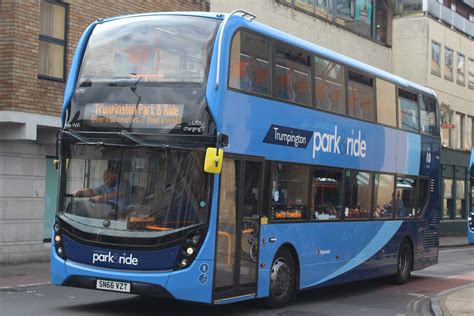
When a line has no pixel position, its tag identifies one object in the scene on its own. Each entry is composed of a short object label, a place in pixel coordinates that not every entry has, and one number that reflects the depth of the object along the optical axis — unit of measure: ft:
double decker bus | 28.60
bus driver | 29.01
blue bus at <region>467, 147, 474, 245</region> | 77.97
